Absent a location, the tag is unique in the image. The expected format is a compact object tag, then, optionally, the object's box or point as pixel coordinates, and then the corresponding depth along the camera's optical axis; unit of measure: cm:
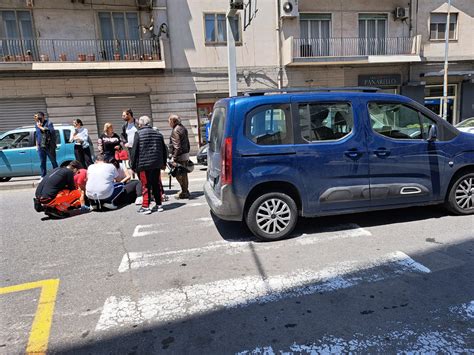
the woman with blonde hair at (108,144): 782
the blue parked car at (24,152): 977
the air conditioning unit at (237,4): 897
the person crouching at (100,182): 611
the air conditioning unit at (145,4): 1447
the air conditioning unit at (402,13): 1652
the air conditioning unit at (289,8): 1524
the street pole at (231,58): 1011
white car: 1163
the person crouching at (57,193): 583
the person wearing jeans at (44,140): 897
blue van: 421
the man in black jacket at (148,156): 566
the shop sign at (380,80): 1681
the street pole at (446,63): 1625
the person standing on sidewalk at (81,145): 937
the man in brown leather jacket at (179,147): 686
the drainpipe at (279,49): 1564
